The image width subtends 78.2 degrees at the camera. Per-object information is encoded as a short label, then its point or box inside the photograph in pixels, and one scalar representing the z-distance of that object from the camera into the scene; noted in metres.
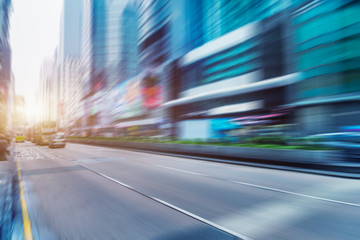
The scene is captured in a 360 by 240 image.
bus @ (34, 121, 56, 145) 32.50
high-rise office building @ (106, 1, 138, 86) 74.62
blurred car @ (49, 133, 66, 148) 25.66
